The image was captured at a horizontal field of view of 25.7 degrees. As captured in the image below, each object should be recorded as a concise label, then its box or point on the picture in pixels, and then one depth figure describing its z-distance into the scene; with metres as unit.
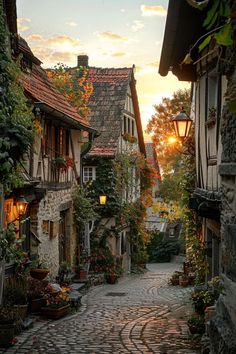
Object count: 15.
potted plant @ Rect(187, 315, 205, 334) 8.60
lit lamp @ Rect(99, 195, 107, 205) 19.65
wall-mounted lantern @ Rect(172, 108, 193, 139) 10.14
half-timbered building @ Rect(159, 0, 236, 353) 4.88
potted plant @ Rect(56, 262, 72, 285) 14.45
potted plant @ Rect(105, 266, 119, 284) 18.06
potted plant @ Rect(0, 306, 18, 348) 8.17
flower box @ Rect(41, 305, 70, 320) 10.50
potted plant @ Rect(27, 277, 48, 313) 10.80
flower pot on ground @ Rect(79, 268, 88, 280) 16.17
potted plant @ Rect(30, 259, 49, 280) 11.55
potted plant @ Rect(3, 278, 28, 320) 9.82
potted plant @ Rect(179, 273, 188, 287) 16.56
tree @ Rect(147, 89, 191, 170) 28.78
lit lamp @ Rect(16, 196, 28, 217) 10.65
